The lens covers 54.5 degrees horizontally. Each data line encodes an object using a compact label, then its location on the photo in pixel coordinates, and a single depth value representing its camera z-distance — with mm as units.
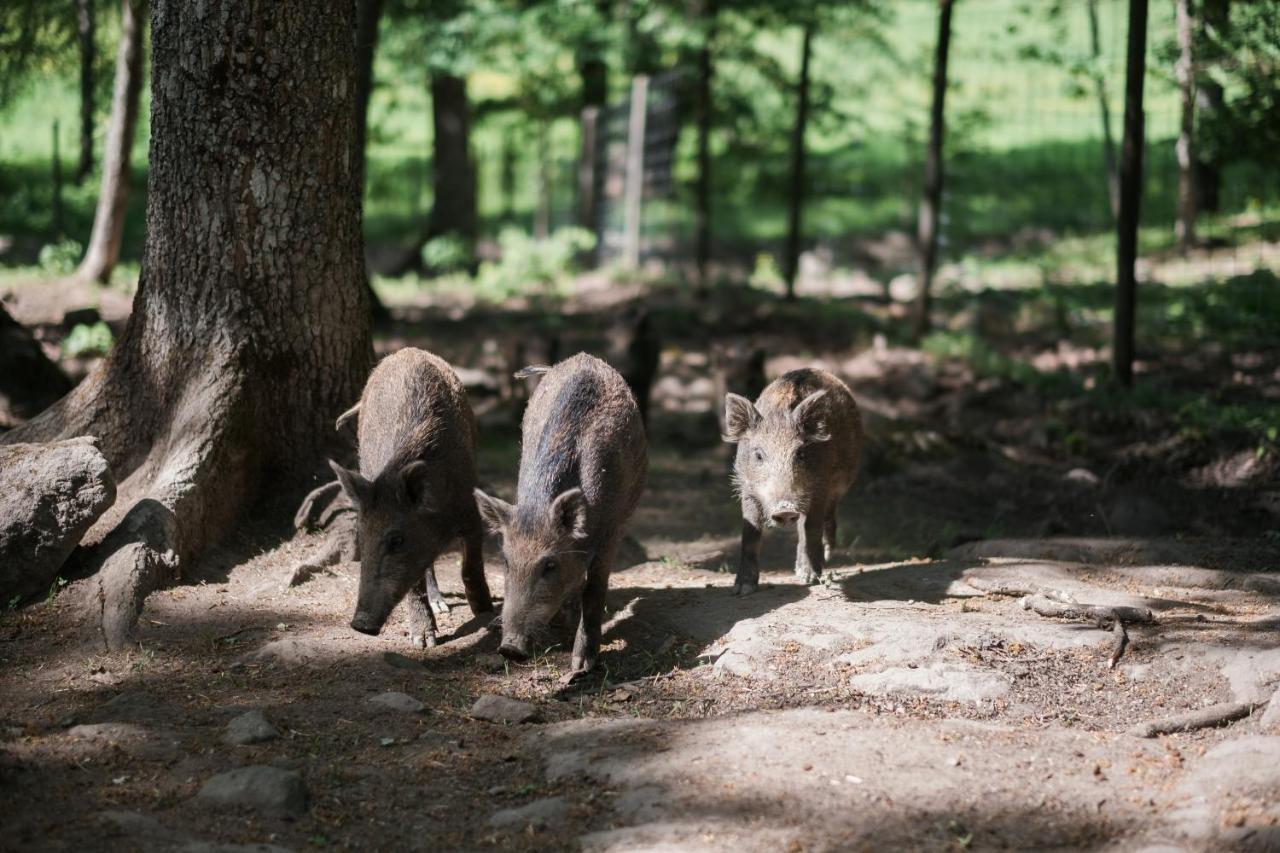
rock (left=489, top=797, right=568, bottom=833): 3965
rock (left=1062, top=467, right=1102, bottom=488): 8945
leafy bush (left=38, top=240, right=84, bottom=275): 14383
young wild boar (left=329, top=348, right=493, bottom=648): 5614
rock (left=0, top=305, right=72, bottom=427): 8188
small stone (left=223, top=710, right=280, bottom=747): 4520
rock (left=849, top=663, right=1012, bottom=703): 4922
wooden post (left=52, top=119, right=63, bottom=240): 15961
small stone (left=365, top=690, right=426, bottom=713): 4898
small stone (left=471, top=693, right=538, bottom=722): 4859
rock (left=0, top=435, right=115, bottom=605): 5602
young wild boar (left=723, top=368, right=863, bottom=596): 6230
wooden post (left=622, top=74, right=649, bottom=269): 18641
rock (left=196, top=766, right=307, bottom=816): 4031
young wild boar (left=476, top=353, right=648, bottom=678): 5328
